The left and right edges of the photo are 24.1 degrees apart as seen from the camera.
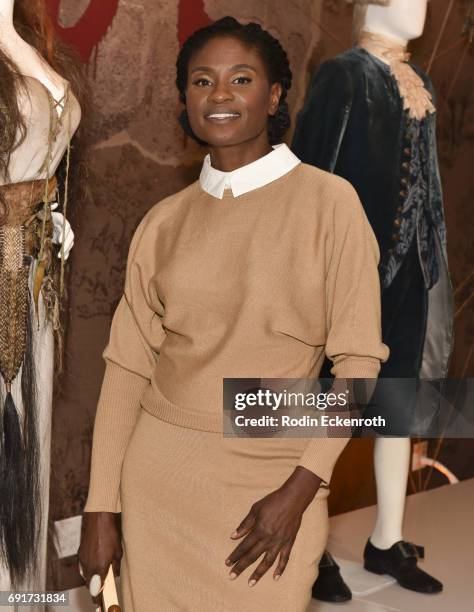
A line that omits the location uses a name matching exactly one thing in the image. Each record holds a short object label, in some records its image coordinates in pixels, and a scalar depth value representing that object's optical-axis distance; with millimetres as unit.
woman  1857
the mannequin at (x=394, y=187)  3158
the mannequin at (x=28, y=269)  2297
